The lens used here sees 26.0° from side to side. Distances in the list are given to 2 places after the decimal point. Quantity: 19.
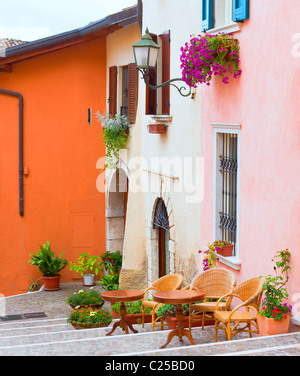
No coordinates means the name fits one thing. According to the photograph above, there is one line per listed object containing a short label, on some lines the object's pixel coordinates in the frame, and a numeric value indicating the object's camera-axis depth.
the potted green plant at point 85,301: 11.22
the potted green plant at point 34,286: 15.06
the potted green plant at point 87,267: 14.95
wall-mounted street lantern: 8.96
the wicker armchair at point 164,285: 8.44
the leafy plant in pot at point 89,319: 9.57
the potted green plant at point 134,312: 9.16
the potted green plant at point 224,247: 8.48
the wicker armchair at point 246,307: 6.91
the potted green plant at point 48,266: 14.77
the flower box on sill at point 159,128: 11.06
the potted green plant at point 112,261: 14.62
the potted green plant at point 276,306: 6.78
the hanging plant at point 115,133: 13.82
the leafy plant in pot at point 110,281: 13.61
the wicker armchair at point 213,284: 8.00
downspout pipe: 14.80
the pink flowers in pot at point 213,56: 8.05
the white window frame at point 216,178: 8.15
